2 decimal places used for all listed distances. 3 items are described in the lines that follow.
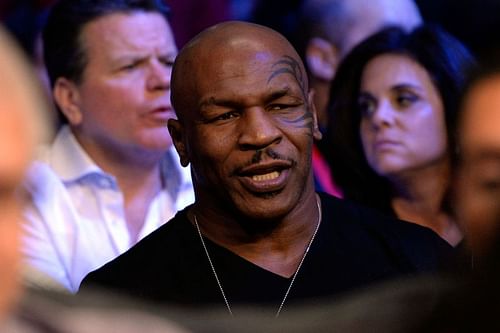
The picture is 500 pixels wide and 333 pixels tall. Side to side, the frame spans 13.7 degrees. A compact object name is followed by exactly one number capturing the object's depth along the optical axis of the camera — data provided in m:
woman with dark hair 5.22
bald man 3.75
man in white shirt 5.06
